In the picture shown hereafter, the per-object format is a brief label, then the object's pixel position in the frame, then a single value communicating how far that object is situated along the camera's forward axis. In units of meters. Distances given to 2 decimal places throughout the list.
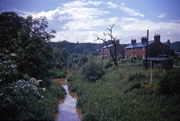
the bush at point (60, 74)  37.22
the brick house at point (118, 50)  49.85
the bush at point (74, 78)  29.72
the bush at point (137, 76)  16.09
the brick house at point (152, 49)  33.31
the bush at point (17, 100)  4.19
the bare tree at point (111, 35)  31.34
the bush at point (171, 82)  9.91
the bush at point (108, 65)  31.52
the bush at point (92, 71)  25.00
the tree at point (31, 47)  9.95
